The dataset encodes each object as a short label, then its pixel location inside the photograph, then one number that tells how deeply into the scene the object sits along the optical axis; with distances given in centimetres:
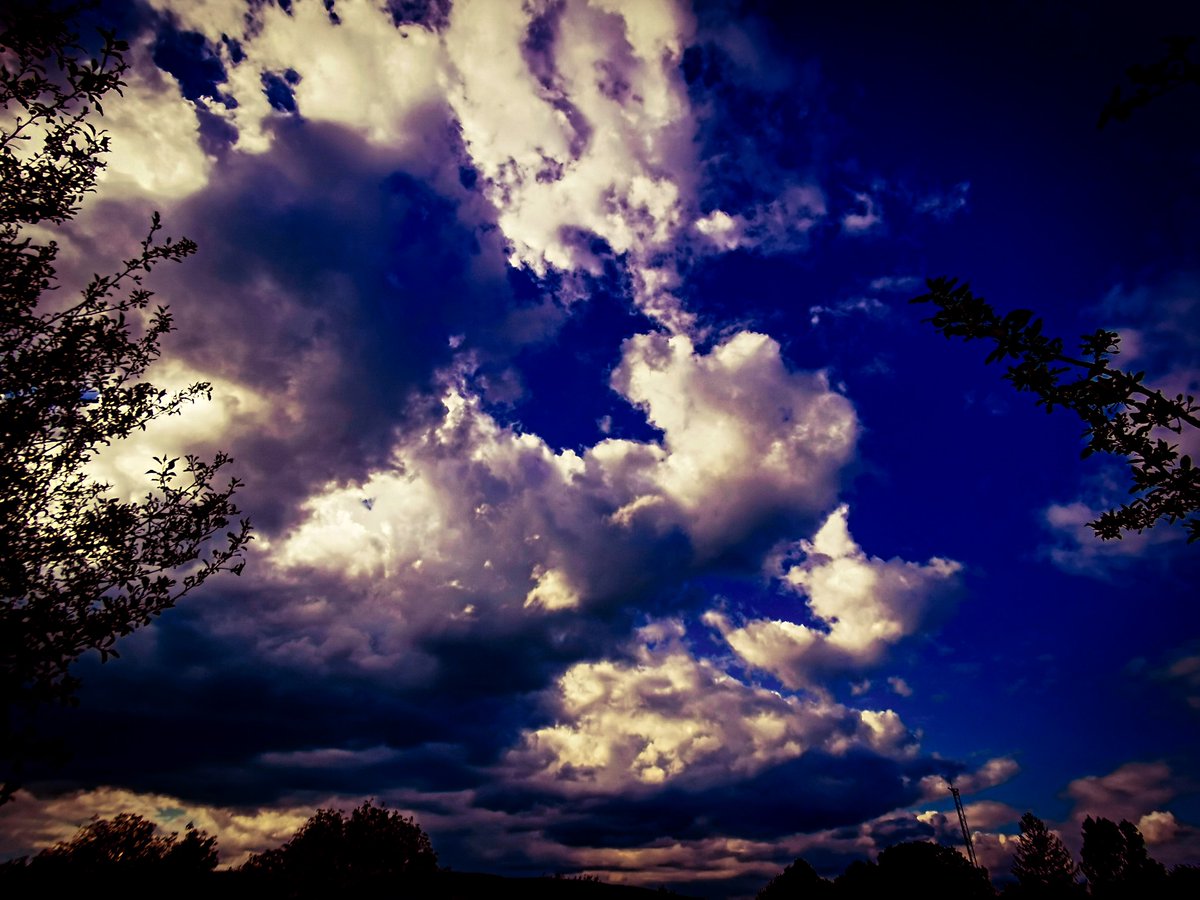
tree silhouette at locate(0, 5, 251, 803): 763
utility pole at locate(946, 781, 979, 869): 7003
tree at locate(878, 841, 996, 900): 6631
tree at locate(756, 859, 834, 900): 7756
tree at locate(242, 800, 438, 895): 6869
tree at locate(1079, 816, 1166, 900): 8725
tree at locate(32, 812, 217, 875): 5375
